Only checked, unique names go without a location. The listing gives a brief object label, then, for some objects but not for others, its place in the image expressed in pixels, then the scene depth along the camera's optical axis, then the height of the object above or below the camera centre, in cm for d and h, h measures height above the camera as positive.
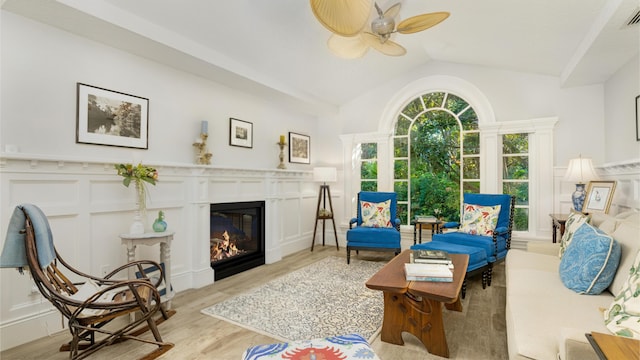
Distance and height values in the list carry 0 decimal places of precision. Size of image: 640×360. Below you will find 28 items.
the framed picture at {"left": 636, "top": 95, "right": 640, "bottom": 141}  290 +63
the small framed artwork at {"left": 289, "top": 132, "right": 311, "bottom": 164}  518 +60
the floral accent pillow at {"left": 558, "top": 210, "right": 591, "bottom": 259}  242 -34
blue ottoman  314 -74
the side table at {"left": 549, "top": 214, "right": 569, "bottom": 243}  351 -44
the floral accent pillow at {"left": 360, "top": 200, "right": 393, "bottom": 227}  454 -46
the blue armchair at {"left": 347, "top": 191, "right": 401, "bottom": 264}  416 -61
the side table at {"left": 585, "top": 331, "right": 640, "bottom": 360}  92 -51
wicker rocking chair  185 -77
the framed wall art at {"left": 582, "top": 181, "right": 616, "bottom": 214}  318 -13
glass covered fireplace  377 -71
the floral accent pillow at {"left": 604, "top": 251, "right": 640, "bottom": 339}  129 -57
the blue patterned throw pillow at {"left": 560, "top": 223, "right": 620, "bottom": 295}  182 -48
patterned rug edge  228 -114
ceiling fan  212 +132
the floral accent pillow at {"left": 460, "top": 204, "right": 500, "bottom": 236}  378 -45
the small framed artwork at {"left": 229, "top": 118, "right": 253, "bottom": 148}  404 +68
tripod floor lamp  512 -20
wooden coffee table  204 -86
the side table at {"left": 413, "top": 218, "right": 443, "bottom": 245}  430 -59
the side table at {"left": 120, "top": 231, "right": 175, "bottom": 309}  262 -54
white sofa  131 -68
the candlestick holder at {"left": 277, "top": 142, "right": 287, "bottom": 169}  480 +45
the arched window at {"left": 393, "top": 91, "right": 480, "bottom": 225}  478 +47
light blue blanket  182 -35
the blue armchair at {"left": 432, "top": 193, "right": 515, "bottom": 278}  348 -62
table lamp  351 +10
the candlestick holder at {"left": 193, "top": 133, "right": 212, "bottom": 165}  354 +37
